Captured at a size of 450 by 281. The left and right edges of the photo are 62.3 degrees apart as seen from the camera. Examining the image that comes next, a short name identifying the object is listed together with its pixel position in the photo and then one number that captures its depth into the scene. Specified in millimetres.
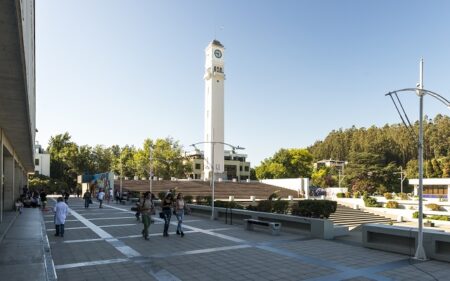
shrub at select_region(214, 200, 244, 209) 24125
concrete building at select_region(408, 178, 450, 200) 47906
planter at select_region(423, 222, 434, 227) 32438
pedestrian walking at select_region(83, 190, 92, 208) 31919
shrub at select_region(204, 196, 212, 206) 31238
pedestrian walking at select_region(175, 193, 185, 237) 15599
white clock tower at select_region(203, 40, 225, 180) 79500
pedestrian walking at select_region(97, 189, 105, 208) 31328
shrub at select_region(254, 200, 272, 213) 22141
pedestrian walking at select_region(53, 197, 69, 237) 15375
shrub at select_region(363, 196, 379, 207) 43719
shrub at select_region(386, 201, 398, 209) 42844
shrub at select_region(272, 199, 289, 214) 21844
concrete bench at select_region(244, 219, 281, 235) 16125
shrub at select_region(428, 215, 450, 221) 34969
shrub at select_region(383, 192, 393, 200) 47572
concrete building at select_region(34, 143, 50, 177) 85688
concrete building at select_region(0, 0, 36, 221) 6203
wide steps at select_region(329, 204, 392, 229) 34166
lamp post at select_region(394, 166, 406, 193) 64781
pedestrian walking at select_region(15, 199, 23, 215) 25367
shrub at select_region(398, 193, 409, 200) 48425
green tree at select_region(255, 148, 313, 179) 93244
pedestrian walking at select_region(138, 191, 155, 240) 14602
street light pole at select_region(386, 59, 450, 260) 11336
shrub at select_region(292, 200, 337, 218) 19625
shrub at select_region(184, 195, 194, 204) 34056
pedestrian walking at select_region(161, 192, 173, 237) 15606
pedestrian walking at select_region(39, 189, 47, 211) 29375
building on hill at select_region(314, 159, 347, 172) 111012
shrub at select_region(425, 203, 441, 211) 40616
